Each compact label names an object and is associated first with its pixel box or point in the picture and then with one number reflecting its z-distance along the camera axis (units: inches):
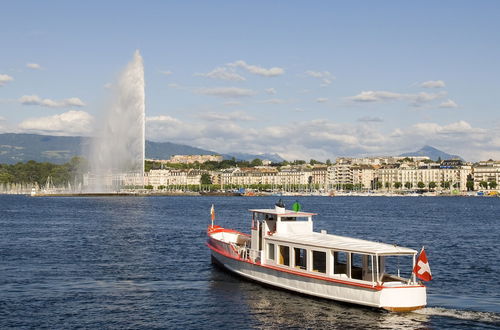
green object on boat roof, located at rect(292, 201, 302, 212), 1217.4
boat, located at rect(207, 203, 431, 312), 942.4
